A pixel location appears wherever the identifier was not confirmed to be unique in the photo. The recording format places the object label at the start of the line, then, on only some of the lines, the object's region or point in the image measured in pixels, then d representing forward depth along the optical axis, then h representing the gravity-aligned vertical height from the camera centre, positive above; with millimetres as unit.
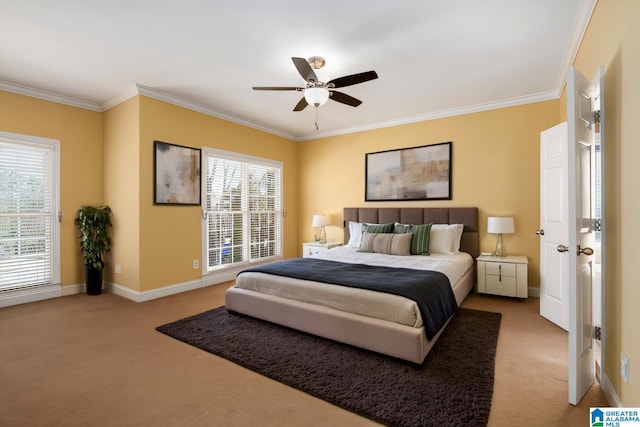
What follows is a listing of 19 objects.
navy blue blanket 2493 -621
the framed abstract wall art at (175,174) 4207 +564
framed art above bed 4871 +648
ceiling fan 2765 +1241
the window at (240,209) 4934 +79
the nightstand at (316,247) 5519 -614
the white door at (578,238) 1864 -165
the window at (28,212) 3809 +36
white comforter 2439 -711
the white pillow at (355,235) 5030 -365
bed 2371 -863
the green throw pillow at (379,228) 4688 -237
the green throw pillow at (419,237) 4289 -347
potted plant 4289 -370
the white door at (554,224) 3062 -133
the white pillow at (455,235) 4434 -327
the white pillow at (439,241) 4371 -409
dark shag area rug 1852 -1165
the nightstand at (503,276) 3930 -828
